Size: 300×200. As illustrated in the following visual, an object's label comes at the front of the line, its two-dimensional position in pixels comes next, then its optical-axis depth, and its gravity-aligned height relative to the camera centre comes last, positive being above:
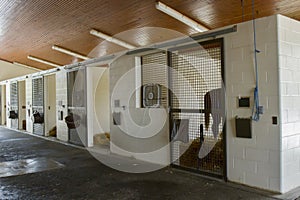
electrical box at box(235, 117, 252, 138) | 3.51 -0.32
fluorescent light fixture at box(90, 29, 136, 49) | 6.72 +1.66
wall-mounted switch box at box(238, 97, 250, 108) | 3.56 +0.00
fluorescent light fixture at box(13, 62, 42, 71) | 12.66 +1.87
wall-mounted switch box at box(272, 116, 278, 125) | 3.29 -0.22
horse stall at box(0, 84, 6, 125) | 13.04 +0.19
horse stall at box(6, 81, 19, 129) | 11.28 +0.04
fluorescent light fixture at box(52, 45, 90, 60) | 8.64 +1.70
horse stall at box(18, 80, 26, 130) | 11.23 +0.07
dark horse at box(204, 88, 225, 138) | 3.89 -0.05
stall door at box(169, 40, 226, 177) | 4.00 -0.07
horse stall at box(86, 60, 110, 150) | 7.02 -0.02
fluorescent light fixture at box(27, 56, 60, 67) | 10.70 +1.74
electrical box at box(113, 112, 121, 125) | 5.93 -0.30
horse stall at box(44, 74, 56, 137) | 9.09 -0.03
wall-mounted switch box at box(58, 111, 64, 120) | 7.98 -0.29
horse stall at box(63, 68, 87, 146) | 7.06 -0.06
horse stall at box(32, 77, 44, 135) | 8.99 +0.02
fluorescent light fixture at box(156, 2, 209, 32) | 4.86 +1.62
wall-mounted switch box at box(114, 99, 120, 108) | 6.00 +0.03
